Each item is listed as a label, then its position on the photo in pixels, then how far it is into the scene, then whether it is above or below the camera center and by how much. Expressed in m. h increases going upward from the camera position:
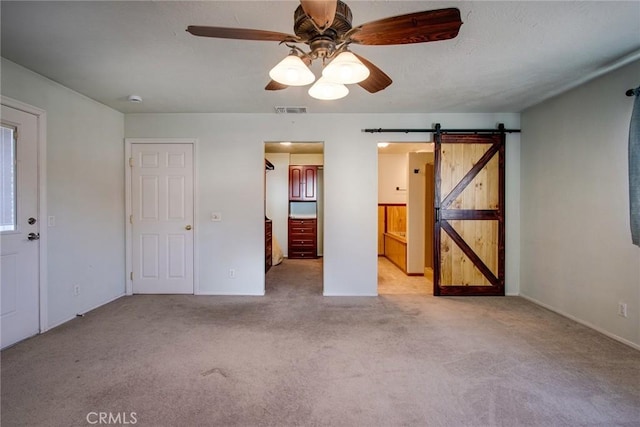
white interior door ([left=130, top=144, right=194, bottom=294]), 4.13 -0.06
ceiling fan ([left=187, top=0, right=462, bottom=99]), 1.42 +0.90
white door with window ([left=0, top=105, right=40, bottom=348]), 2.58 -0.14
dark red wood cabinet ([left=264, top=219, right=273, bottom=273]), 5.72 -0.70
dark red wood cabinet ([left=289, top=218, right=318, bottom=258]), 6.98 -0.63
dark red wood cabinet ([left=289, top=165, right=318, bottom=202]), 7.05 +0.66
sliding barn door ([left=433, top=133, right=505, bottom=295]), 4.09 -0.11
